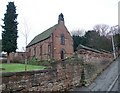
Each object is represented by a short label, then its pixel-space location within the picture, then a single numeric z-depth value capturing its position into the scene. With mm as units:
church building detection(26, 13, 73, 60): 41312
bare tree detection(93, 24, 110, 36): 60938
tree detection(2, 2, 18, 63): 35750
